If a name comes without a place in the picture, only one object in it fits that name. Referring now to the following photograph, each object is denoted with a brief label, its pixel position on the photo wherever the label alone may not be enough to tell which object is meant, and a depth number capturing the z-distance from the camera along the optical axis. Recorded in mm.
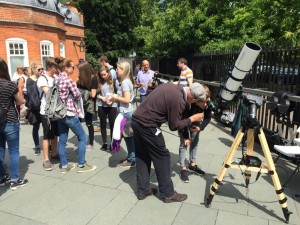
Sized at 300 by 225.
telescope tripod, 2910
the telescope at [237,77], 2938
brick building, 13945
